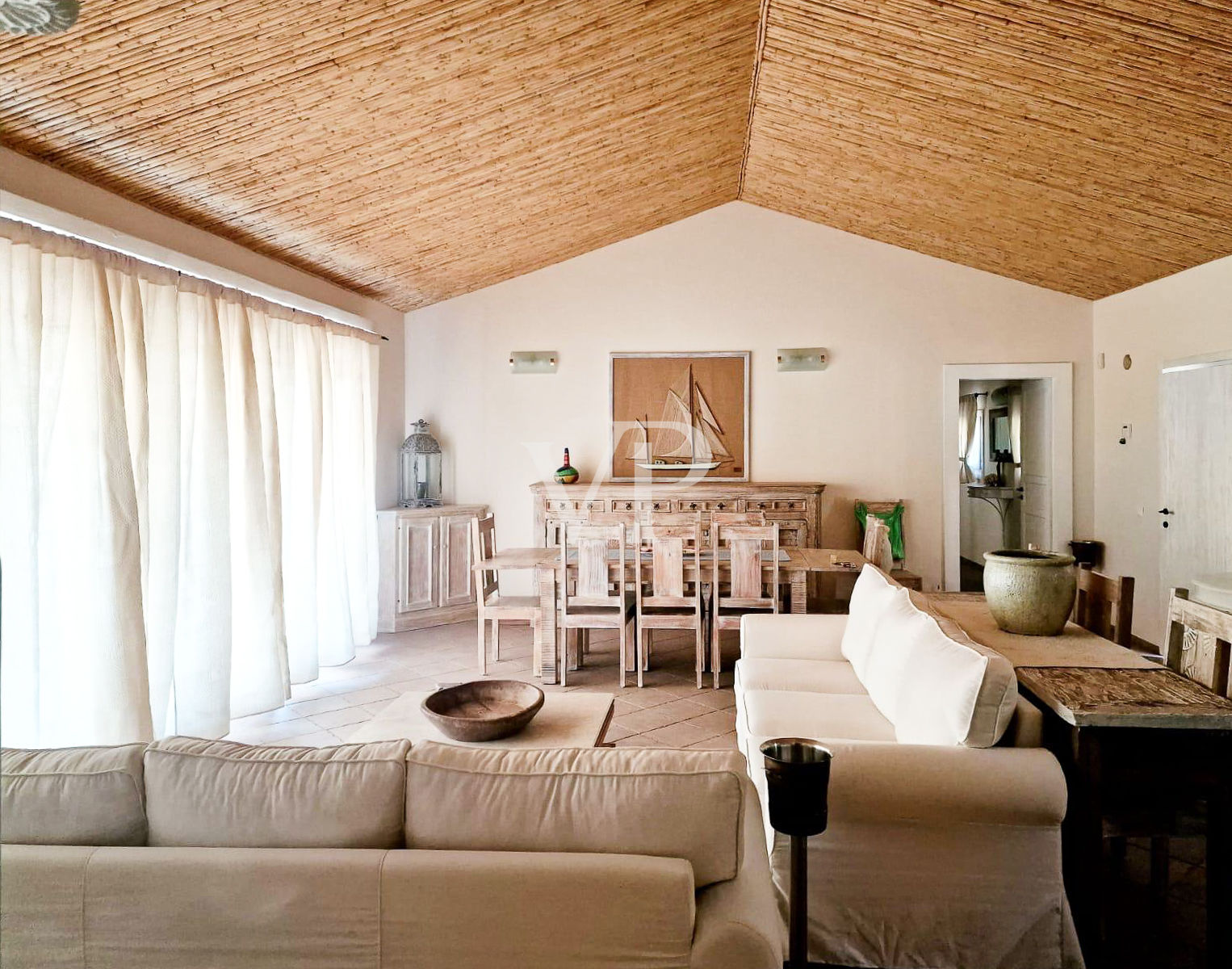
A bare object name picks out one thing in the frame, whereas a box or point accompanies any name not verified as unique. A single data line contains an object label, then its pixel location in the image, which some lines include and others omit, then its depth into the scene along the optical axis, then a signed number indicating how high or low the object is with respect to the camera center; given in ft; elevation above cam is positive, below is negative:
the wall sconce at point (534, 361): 22.57 +3.16
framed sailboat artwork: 22.22 +1.51
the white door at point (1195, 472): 15.34 -0.20
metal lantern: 21.97 +0.03
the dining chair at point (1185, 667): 6.87 -2.08
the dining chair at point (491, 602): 16.25 -2.79
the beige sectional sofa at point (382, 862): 4.26 -2.18
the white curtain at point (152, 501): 10.12 -0.39
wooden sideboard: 21.17 -0.86
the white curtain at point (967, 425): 31.71 +1.67
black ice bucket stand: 4.94 -2.16
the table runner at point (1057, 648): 8.06 -2.00
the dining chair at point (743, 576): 15.58 -2.13
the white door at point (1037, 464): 22.04 +0.03
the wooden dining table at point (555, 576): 15.81 -2.18
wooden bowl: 8.14 -2.63
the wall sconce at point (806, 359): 21.89 +3.05
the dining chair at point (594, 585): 15.58 -2.32
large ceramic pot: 8.91 -1.44
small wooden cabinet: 20.43 -2.53
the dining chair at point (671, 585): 15.60 -2.30
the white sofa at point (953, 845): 6.64 -3.29
